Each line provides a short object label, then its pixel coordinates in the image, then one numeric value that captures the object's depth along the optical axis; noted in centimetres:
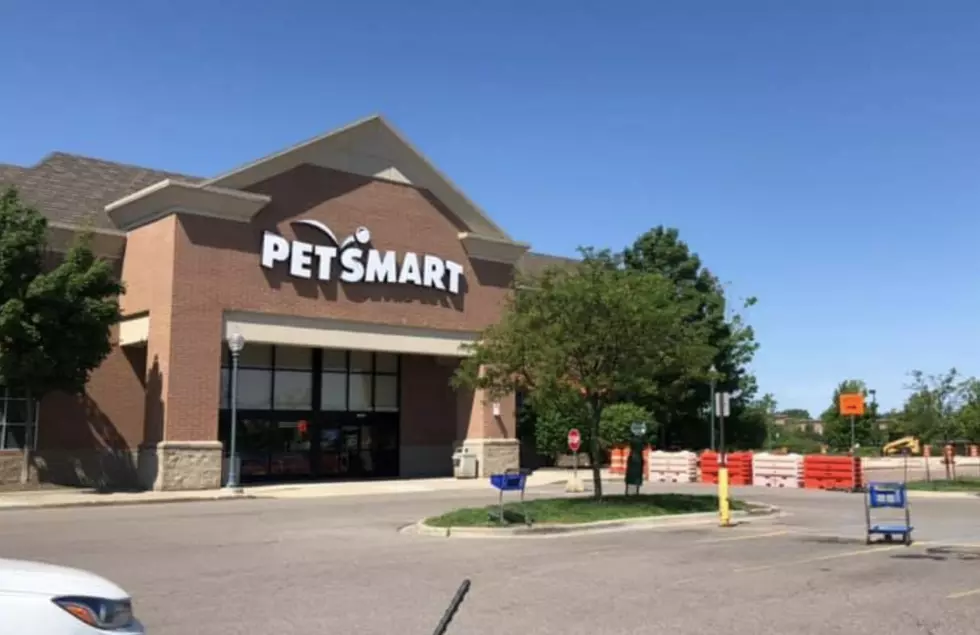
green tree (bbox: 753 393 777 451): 6649
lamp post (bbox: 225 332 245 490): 3025
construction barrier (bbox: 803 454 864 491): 3403
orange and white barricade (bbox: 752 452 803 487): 3588
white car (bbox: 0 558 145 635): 513
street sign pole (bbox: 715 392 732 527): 1984
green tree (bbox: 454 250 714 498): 2144
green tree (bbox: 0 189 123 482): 2691
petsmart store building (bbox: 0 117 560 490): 3105
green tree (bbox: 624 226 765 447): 5506
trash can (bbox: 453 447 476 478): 3788
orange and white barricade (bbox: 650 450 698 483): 3903
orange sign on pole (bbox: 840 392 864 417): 4606
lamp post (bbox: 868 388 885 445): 9304
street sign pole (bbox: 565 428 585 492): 3131
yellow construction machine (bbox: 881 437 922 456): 7194
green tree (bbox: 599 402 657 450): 4659
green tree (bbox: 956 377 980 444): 3734
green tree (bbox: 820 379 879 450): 8800
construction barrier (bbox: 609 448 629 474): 4322
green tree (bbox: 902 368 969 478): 3872
